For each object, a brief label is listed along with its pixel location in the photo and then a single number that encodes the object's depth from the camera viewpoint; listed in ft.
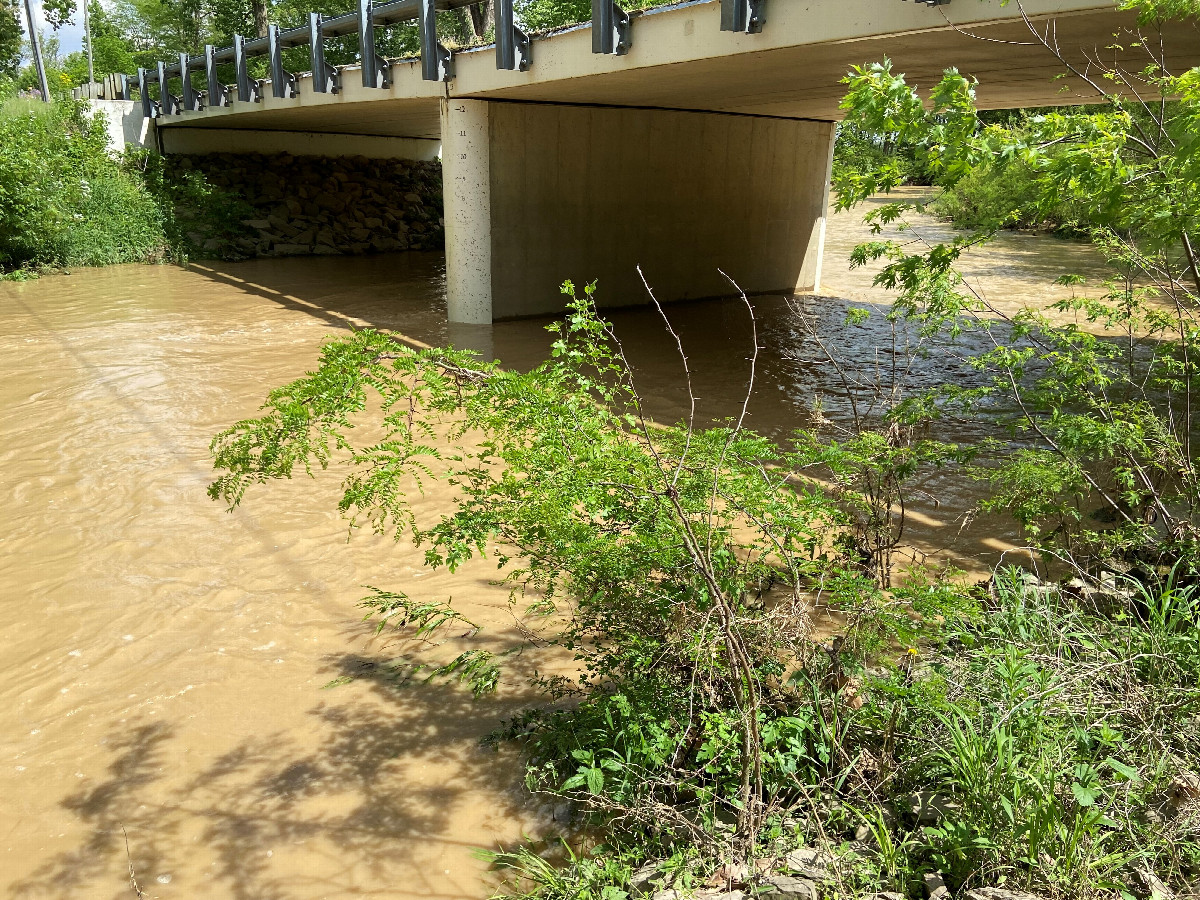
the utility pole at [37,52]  96.68
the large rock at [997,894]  9.27
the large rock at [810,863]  10.00
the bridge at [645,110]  26.48
